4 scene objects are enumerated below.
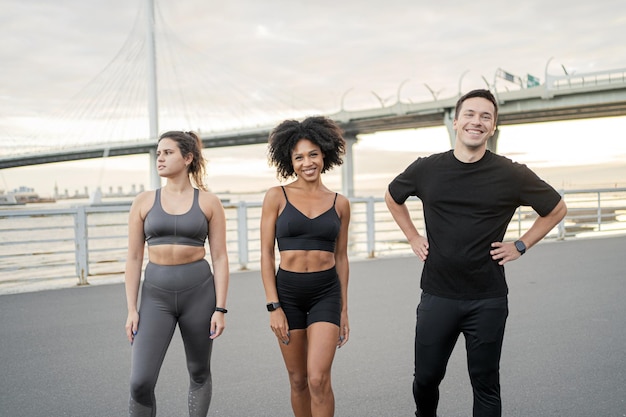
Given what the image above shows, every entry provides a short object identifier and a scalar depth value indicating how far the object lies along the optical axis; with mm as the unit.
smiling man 2436
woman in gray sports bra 2602
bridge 37781
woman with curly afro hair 2580
